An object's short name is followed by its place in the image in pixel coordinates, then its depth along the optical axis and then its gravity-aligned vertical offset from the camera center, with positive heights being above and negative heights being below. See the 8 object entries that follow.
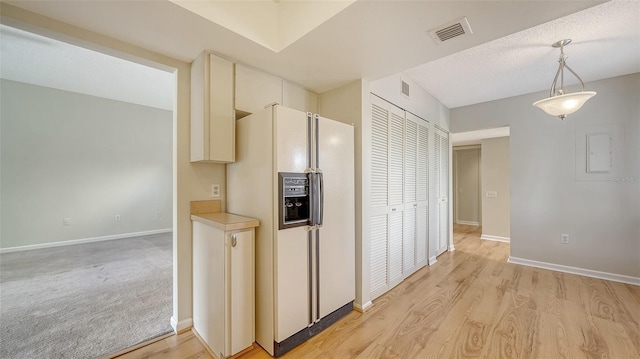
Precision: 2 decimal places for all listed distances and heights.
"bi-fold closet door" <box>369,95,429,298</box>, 2.71 -0.21
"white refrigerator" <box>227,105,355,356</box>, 1.79 -0.28
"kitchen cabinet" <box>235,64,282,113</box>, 2.16 +0.85
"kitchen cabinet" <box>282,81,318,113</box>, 2.53 +0.90
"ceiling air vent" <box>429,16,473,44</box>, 1.59 +1.03
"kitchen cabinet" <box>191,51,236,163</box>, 1.96 +0.58
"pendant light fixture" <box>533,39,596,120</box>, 2.24 +0.74
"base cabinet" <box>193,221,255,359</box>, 1.71 -0.83
